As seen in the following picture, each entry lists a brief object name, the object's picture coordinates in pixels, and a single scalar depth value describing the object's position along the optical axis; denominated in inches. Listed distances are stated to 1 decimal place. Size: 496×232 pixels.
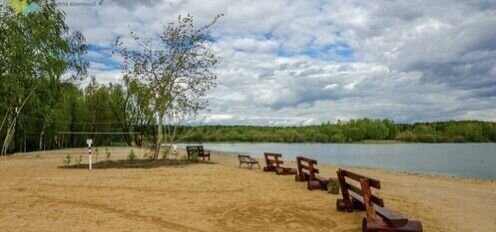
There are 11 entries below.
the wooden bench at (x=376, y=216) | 274.0
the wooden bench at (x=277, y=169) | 708.7
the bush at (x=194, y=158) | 973.1
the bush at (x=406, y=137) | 4715.8
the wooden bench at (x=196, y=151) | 1028.9
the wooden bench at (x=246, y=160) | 859.5
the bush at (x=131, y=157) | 937.5
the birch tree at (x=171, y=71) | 969.5
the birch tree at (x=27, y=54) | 1180.5
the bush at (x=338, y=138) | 4758.9
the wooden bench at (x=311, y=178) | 518.0
